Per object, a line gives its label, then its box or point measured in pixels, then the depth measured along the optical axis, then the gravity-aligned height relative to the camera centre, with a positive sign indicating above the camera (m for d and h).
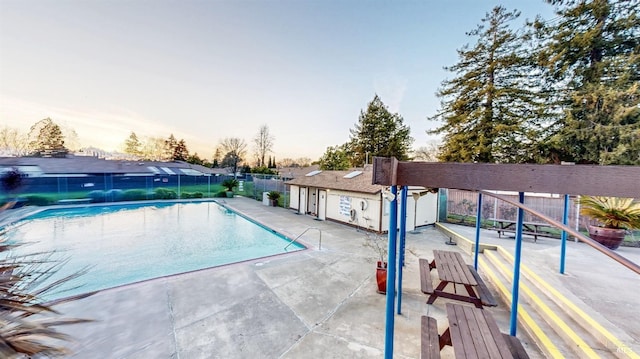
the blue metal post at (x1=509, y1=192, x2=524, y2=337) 3.47 -1.55
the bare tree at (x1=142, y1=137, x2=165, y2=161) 42.28 +3.41
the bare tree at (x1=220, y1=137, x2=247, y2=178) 40.44 +3.29
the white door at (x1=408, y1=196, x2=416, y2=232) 11.16 -1.91
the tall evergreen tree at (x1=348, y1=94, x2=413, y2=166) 26.54 +4.49
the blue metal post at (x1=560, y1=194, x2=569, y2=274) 4.89 -1.31
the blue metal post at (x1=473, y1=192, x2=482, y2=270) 5.63 -1.21
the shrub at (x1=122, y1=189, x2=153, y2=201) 18.11 -2.16
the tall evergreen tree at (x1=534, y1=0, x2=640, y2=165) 9.82 +4.60
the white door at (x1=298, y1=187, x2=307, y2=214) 15.20 -1.89
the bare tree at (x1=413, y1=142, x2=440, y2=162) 26.77 +2.50
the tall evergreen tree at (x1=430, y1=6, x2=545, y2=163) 13.49 +4.55
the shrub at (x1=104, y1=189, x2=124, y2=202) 17.34 -2.12
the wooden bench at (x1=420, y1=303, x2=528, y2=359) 2.56 -1.90
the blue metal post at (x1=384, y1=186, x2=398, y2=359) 2.53 -1.14
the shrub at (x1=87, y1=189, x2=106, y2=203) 16.87 -2.13
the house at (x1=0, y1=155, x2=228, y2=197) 19.36 -0.83
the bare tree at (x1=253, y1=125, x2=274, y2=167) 39.19 +4.35
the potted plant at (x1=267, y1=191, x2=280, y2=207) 17.91 -2.10
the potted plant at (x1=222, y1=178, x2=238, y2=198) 22.77 -1.52
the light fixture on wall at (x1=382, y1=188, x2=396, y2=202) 2.55 -0.25
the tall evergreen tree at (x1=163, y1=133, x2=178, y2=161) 45.84 +4.00
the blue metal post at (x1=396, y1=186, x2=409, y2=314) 4.02 -1.06
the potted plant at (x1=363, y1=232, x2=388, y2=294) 5.16 -2.59
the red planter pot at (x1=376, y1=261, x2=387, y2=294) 5.14 -2.27
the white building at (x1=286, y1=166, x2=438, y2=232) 10.78 -1.51
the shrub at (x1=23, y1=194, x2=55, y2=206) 14.88 -2.25
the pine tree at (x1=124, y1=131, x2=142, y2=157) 40.31 +3.67
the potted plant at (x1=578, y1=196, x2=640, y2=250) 6.41 -1.08
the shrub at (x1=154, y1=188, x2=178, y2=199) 19.12 -2.14
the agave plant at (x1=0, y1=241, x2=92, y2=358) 1.10 -0.77
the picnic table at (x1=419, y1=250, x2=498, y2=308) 4.29 -2.07
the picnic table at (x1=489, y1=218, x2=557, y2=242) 8.30 -2.01
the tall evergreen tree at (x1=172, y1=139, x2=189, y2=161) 47.25 +3.26
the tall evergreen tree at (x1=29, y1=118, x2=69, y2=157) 28.98 +3.40
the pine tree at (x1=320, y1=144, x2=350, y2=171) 27.42 +1.43
